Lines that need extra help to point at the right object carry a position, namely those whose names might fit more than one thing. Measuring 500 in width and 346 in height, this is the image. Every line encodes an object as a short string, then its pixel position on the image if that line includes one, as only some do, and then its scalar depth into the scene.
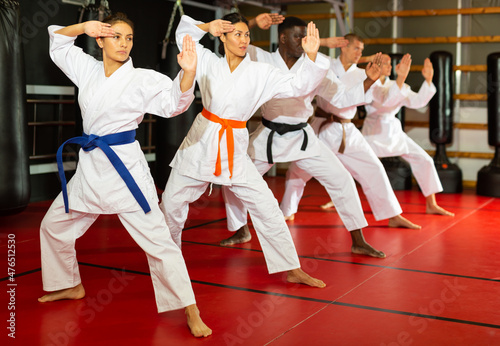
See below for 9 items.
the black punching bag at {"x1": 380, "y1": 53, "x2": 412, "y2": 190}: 6.61
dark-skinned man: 3.62
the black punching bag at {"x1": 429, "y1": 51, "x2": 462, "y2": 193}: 6.46
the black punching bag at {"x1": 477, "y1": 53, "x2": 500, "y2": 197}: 6.13
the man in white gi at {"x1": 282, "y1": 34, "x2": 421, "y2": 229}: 4.20
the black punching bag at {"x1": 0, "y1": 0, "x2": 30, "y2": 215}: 3.74
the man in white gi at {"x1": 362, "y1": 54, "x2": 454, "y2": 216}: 4.99
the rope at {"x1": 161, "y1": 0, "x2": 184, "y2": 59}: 5.38
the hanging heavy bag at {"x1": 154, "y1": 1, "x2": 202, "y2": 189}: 5.38
